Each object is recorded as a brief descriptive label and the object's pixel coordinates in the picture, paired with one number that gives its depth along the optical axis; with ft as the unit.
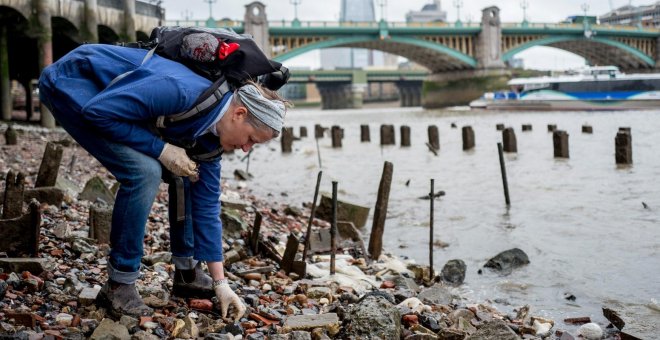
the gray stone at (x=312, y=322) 11.25
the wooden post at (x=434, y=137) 69.56
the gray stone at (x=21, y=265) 12.41
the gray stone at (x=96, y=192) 21.90
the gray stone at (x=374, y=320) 11.29
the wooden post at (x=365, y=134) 84.39
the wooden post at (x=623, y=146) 50.80
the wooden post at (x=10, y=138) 45.52
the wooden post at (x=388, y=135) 77.92
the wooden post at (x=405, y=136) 74.90
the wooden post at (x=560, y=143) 56.59
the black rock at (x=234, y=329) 10.91
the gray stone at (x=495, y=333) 11.34
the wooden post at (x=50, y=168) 20.49
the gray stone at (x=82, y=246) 14.57
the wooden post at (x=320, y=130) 85.10
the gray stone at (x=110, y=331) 9.75
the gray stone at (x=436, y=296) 15.15
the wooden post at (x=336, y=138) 75.56
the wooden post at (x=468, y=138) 68.74
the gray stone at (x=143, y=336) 9.98
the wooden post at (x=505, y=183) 32.58
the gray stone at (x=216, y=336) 10.30
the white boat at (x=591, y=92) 144.56
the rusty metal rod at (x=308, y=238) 16.78
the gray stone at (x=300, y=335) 10.76
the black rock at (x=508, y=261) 19.75
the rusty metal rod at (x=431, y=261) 17.94
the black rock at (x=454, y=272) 18.34
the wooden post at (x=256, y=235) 17.49
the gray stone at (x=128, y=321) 10.43
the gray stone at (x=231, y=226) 18.98
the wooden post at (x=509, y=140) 62.90
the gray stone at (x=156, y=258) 14.94
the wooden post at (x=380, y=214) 20.07
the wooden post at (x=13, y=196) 16.02
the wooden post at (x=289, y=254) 15.81
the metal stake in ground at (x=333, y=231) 16.69
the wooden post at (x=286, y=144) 70.68
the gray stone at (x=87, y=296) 11.17
